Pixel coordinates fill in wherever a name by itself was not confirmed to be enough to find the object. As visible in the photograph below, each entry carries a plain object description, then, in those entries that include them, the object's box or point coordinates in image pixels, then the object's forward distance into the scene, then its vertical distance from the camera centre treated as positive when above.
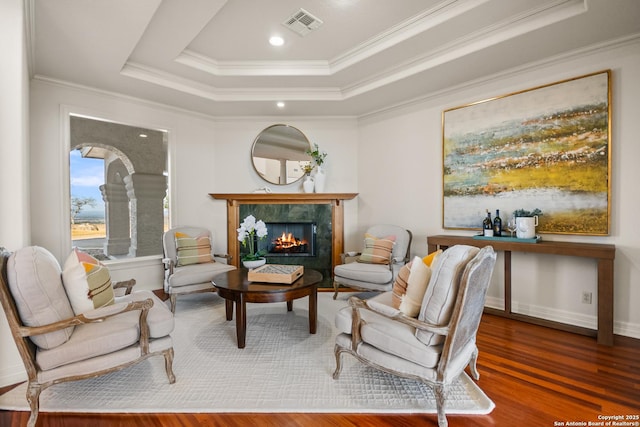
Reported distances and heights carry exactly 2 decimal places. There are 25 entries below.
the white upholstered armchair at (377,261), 3.75 -0.70
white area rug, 1.95 -1.24
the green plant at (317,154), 4.97 +0.88
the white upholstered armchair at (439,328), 1.78 -0.75
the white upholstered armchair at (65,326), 1.77 -0.75
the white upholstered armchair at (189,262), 3.66 -0.69
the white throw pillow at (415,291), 2.01 -0.54
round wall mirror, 5.12 +0.95
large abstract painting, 3.03 +0.57
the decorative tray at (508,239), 3.20 -0.33
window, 3.96 +0.31
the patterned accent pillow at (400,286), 2.22 -0.57
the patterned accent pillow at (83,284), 2.02 -0.49
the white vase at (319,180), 4.97 +0.47
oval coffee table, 2.73 -0.74
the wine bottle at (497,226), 3.52 -0.21
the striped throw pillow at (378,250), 4.07 -0.56
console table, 2.76 -0.56
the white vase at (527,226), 3.26 -0.20
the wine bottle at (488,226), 3.57 -0.21
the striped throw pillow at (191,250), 4.06 -0.54
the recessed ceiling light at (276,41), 3.31 +1.83
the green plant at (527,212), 3.34 -0.05
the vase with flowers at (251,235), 3.27 -0.27
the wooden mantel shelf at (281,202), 4.88 +0.06
